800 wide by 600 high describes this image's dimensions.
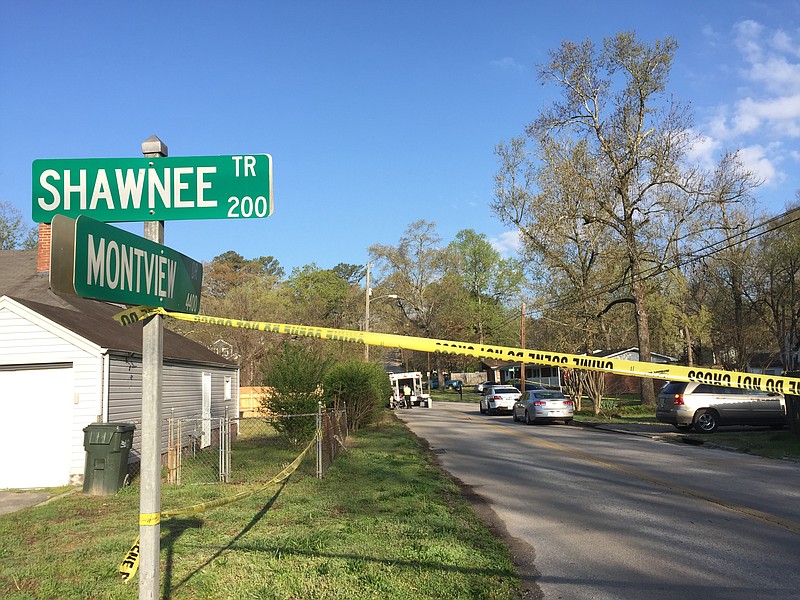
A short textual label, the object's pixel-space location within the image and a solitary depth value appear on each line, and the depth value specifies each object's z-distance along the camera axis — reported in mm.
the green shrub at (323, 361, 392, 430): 21281
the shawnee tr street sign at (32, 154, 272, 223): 3553
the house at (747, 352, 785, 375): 52219
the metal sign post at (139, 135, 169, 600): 3301
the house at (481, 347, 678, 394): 56031
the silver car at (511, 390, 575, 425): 26719
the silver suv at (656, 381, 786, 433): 19878
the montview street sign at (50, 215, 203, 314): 2789
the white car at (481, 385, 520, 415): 35188
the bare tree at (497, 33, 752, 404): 31422
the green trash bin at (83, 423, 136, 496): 11016
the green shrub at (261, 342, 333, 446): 16875
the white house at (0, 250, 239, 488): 12320
